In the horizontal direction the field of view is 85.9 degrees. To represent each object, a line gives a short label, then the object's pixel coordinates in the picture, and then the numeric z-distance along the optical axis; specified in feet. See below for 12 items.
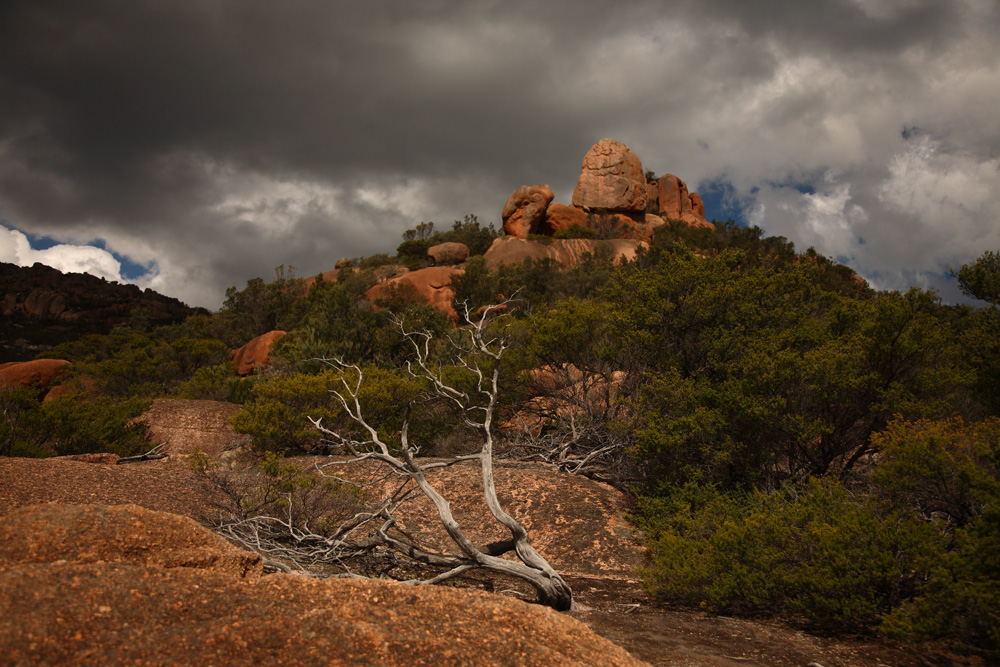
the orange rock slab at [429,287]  116.16
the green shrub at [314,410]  46.29
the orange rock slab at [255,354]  94.12
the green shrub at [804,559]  20.56
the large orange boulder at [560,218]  165.07
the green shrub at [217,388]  71.82
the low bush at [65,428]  43.09
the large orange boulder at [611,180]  178.58
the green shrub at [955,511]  17.07
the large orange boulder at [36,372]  77.62
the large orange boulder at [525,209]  162.20
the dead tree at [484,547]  21.09
